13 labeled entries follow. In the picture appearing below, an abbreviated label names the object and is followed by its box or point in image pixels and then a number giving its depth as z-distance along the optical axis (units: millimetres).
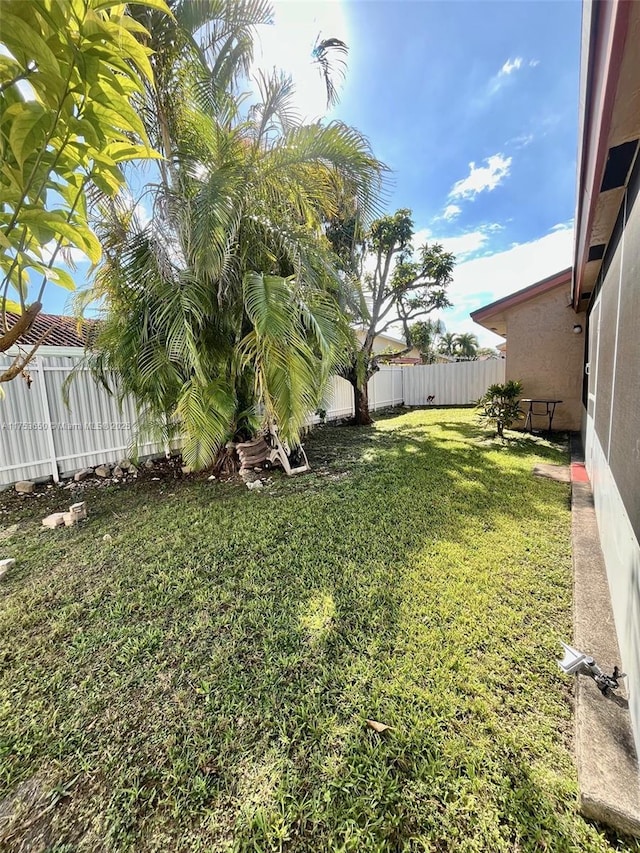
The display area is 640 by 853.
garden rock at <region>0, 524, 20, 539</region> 4080
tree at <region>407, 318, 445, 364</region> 22256
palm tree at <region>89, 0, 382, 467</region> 4652
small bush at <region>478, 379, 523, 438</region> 8227
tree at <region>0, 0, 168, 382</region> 825
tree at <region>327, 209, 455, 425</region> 11117
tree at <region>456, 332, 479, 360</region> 39875
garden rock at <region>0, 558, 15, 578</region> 3218
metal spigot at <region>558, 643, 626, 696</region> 1713
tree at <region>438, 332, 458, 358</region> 42225
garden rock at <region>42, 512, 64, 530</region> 4234
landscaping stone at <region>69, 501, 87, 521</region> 4332
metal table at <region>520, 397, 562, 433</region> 8500
